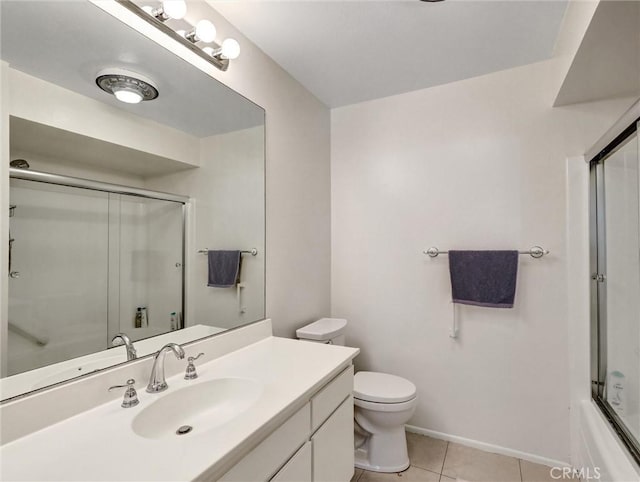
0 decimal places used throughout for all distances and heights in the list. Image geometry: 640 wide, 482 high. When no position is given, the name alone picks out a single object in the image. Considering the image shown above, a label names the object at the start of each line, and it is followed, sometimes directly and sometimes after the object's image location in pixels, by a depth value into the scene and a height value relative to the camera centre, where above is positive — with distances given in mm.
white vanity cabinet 866 -665
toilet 1732 -955
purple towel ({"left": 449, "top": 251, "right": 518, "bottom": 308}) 1857 -189
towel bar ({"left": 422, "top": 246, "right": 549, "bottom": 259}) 1834 -36
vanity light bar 1068 +798
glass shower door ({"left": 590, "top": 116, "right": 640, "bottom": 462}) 1420 -189
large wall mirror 859 +156
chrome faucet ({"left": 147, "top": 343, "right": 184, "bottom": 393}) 1061 -420
